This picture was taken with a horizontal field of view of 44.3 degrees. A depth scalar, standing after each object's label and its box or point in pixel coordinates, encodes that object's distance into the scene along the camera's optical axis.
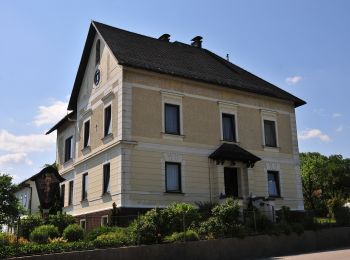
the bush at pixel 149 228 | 15.14
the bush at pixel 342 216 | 23.67
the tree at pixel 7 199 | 25.17
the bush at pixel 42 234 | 14.74
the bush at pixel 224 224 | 17.08
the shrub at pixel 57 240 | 14.25
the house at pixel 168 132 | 22.14
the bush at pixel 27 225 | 15.33
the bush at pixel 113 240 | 14.30
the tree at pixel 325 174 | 54.81
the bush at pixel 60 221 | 18.98
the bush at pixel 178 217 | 16.20
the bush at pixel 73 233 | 15.59
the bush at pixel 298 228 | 20.00
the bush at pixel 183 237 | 15.70
